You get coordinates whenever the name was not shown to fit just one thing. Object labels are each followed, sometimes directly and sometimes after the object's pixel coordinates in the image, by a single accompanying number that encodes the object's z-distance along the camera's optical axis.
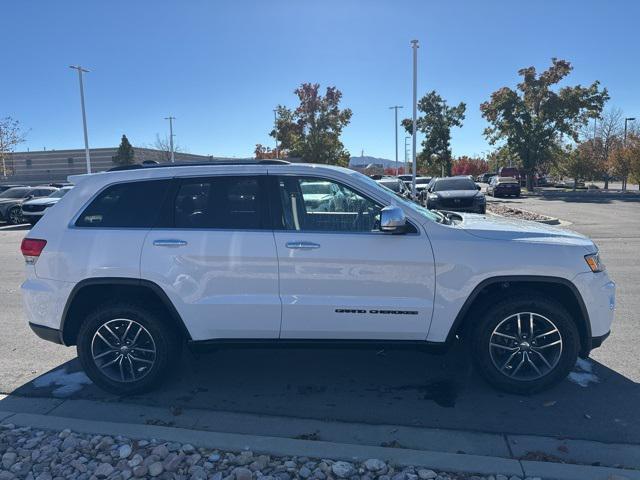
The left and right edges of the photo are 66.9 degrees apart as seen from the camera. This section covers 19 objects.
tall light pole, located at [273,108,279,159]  47.48
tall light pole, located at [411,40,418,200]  25.11
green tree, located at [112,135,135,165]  63.16
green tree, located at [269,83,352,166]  46.09
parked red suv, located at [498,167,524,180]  44.06
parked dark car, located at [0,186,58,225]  19.66
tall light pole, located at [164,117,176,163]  52.53
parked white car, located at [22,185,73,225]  17.84
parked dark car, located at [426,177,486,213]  16.45
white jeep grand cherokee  3.62
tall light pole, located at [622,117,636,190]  35.96
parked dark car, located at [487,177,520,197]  33.25
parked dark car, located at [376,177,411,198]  19.06
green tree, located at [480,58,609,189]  35.16
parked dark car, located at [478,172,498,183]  62.69
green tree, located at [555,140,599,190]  38.38
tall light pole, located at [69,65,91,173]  34.28
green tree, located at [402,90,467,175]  48.69
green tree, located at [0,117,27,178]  37.81
